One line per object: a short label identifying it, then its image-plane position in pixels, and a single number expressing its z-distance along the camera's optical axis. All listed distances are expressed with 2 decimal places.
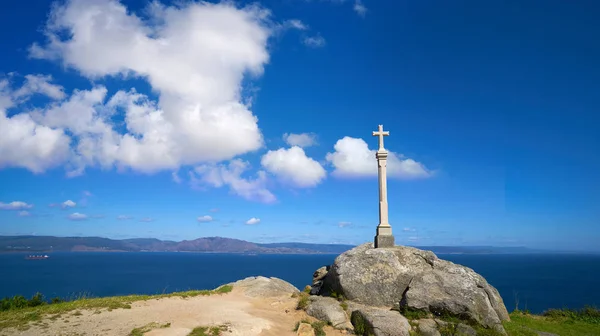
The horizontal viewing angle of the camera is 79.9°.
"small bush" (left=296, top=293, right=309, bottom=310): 15.15
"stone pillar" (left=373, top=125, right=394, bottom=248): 18.73
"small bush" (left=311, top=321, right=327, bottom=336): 12.48
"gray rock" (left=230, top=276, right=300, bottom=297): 18.80
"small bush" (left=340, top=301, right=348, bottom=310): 14.34
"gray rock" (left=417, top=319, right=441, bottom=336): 12.18
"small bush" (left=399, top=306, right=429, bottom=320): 13.43
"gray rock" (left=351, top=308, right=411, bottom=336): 12.02
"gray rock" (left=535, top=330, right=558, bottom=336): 13.43
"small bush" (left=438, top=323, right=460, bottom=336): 12.19
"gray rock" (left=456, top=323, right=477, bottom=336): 12.10
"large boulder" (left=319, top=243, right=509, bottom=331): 13.46
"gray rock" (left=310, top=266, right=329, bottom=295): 18.05
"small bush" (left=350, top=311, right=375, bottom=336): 12.27
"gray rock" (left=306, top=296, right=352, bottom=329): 13.25
